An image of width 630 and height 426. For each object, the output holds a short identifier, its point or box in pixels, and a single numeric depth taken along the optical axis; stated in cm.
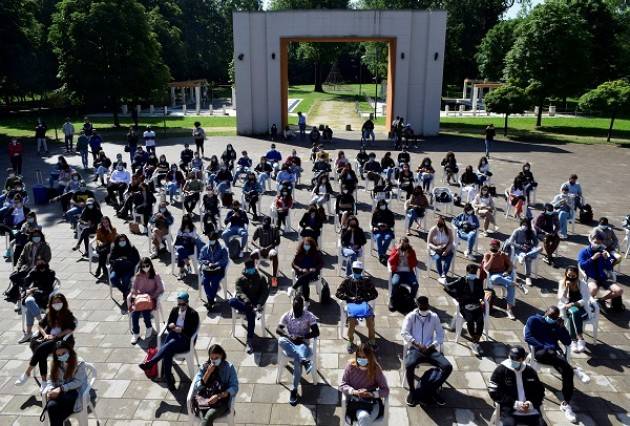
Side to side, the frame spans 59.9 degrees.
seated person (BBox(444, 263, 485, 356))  860
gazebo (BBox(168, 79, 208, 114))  4947
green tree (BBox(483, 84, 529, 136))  3203
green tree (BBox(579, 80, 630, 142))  2951
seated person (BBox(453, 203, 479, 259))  1238
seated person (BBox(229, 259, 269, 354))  862
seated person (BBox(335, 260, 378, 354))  861
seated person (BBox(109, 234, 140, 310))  995
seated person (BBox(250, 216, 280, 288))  1145
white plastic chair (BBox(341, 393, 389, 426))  632
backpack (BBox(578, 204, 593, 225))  1545
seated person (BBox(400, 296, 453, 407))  718
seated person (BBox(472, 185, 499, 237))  1430
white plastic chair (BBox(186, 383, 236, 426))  636
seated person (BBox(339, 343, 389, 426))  634
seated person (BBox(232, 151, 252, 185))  1946
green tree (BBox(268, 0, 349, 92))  6806
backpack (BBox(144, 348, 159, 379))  777
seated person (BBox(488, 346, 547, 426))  643
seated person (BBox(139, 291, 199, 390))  751
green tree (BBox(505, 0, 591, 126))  3356
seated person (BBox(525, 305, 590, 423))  734
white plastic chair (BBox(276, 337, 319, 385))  759
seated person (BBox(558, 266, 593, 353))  859
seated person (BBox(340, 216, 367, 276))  1111
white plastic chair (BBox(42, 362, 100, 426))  647
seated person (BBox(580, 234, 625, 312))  968
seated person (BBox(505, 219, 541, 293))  1126
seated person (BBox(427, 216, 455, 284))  1106
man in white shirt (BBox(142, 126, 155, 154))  2380
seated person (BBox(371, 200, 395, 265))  1222
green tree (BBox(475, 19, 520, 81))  5886
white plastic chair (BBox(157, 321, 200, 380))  769
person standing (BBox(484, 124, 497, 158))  2548
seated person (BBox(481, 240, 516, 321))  978
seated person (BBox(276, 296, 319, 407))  749
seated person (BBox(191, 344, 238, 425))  635
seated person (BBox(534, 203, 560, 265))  1218
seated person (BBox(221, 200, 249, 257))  1247
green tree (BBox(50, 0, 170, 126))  3409
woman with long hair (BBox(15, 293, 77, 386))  766
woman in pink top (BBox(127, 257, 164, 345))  892
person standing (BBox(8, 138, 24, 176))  2159
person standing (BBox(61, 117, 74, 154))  2745
